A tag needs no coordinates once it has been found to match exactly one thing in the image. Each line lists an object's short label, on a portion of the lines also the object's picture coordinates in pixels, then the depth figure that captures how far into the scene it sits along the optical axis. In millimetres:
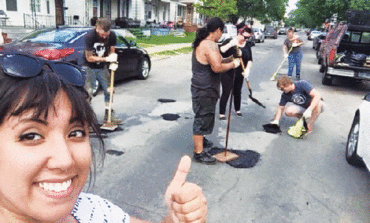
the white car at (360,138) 4109
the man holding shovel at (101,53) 5695
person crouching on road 5807
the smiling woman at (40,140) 902
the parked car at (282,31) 64750
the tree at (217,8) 30969
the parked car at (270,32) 43469
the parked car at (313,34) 43938
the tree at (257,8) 40219
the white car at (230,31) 19936
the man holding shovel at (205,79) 4277
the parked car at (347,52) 10334
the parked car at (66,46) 6883
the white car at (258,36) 31609
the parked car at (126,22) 28219
